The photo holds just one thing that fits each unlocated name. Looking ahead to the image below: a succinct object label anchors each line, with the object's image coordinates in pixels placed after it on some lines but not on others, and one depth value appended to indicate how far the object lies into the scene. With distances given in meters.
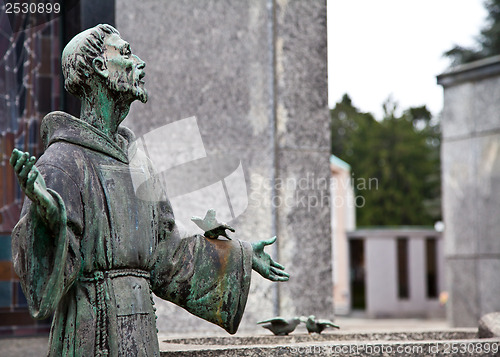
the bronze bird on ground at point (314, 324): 4.52
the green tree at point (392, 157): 38.81
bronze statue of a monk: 3.11
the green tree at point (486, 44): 25.20
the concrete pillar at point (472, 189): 10.16
